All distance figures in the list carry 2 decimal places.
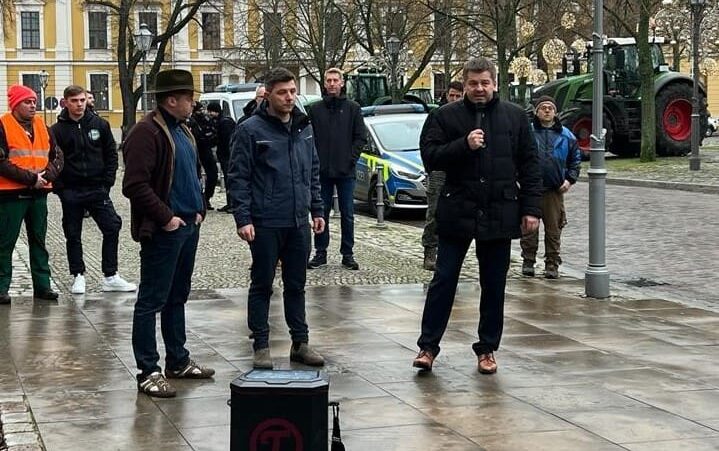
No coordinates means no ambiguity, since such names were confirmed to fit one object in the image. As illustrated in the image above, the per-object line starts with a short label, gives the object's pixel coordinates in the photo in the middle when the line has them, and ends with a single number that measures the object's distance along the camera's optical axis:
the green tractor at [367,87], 44.88
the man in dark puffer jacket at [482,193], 7.61
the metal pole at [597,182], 11.30
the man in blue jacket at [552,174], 12.36
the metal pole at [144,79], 36.97
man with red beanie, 10.66
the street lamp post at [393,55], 40.16
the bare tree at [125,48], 43.50
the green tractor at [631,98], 33.81
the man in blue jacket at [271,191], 7.71
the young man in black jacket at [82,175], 11.17
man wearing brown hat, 7.05
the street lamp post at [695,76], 28.33
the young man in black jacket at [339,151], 13.20
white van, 30.48
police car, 19.64
